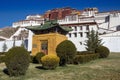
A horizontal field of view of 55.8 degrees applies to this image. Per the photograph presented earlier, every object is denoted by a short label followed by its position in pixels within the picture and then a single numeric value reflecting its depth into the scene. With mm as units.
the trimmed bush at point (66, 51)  10073
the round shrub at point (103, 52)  14357
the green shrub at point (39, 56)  11823
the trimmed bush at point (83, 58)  11496
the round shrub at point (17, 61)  7901
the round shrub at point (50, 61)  9218
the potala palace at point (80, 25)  23159
